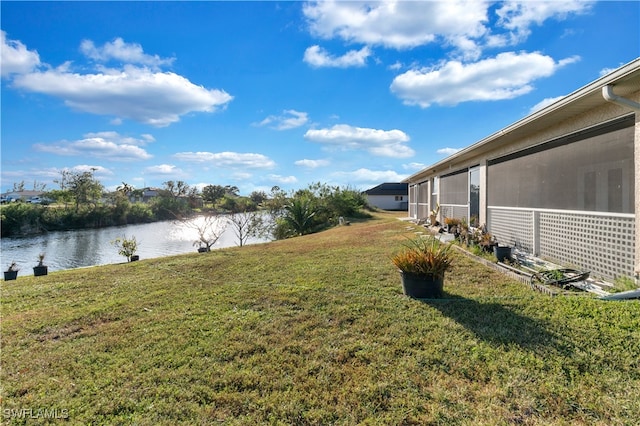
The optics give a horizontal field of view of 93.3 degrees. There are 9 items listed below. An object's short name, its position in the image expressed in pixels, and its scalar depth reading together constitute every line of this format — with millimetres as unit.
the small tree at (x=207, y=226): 14247
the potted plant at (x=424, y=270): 3824
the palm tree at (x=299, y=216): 19219
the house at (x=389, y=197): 37812
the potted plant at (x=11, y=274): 8358
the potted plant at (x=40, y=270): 8523
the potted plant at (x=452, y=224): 9112
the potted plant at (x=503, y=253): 5608
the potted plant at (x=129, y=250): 10757
